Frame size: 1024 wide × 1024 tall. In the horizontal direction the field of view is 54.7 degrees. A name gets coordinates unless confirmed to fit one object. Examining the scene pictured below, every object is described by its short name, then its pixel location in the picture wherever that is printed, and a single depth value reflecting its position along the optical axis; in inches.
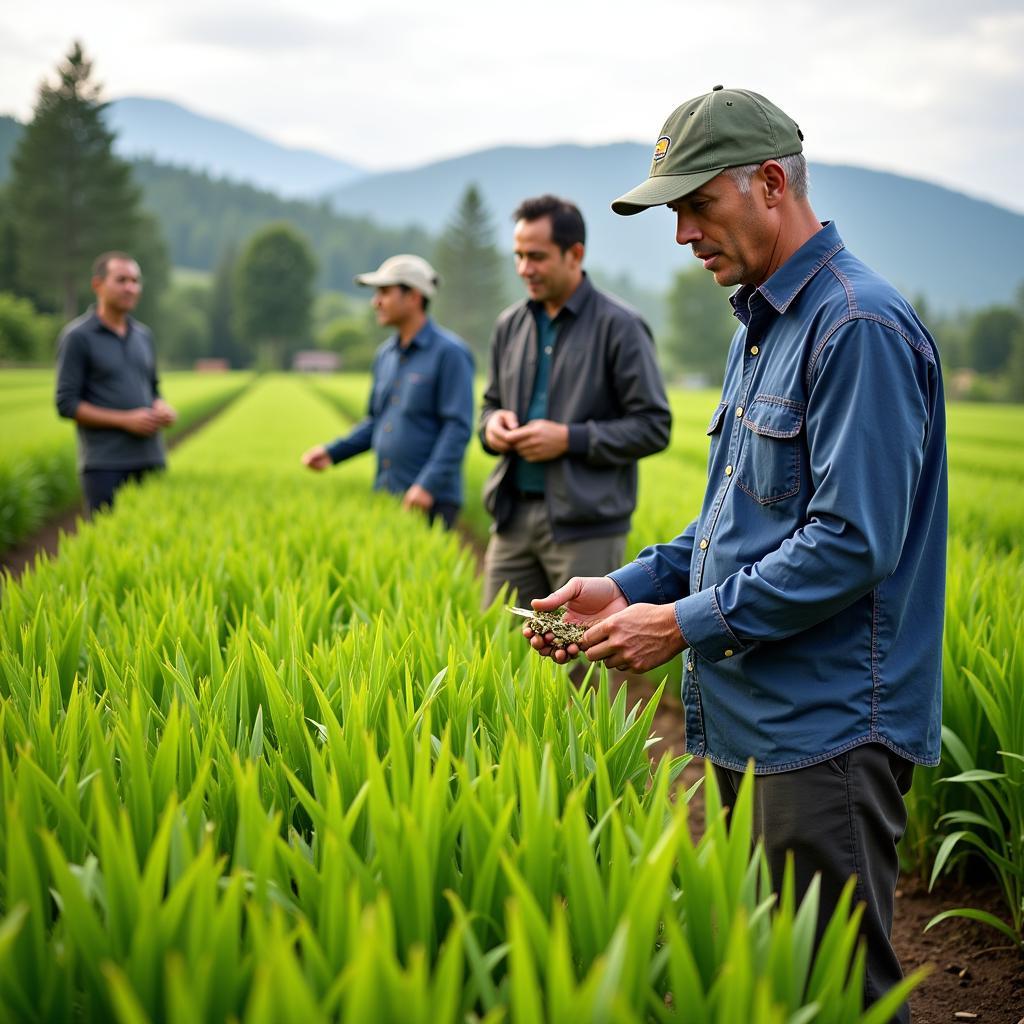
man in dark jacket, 161.6
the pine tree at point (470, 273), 3577.8
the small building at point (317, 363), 3946.9
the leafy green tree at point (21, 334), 1893.5
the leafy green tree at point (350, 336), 3841.0
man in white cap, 224.8
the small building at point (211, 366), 3719.0
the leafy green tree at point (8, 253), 2347.4
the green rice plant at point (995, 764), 115.6
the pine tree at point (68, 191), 2154.3
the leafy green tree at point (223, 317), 3885.3
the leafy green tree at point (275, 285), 3400.6
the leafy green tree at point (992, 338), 3309.5
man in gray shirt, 253.4
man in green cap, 72.0
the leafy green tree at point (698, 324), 3900.1
